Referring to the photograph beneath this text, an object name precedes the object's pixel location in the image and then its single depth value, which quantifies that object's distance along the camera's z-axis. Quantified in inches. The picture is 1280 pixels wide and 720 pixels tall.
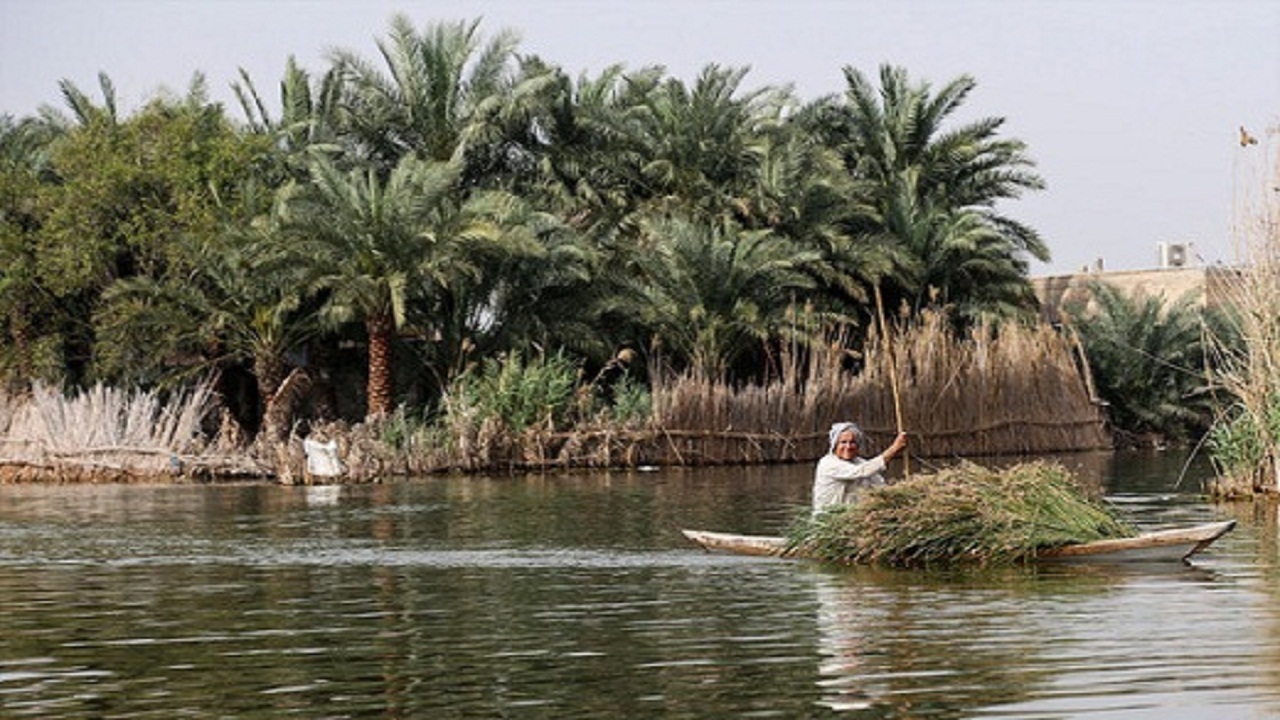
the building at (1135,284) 2263.8
